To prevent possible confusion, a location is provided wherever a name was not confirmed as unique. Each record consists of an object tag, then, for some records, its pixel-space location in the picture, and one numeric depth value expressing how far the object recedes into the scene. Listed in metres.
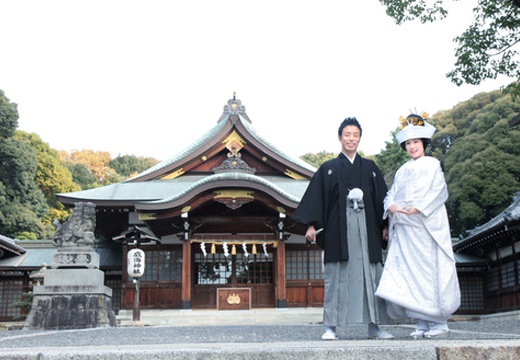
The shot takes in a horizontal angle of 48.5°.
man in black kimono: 4.67
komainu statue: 10.73
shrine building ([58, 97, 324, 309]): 16.27
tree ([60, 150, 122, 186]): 48.84
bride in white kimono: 4.55
